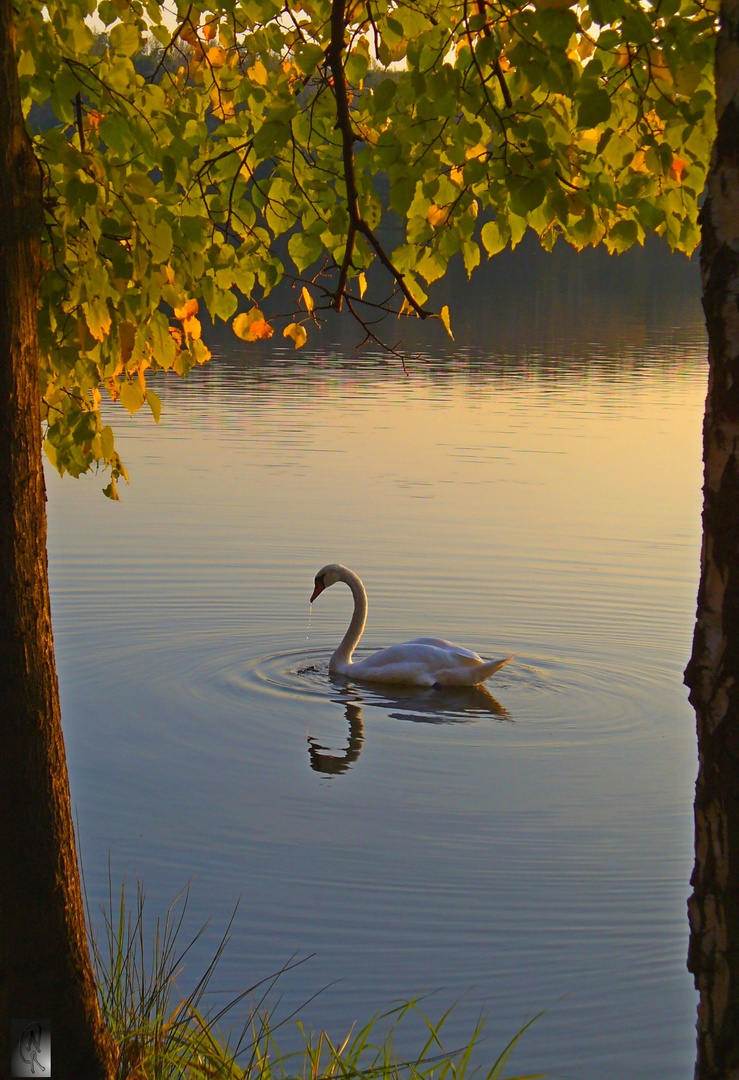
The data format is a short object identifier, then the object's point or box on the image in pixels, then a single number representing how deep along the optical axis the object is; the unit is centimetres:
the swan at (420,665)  2405
